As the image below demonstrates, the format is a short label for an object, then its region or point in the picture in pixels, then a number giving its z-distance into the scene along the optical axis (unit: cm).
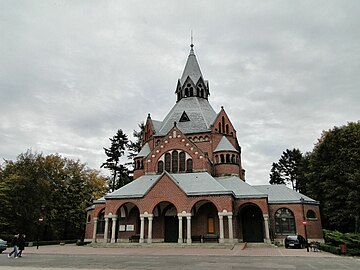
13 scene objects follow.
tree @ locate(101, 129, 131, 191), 5744
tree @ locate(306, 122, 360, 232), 3384
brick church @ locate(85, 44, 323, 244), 2991
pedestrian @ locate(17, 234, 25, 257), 1926
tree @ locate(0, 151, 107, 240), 3597
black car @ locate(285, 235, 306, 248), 2781
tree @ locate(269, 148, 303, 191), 6706
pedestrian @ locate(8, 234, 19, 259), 1902
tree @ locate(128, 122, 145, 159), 6312
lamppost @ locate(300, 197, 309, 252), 3208
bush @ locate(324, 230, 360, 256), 2025
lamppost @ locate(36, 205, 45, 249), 3634
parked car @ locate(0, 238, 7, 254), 2345
